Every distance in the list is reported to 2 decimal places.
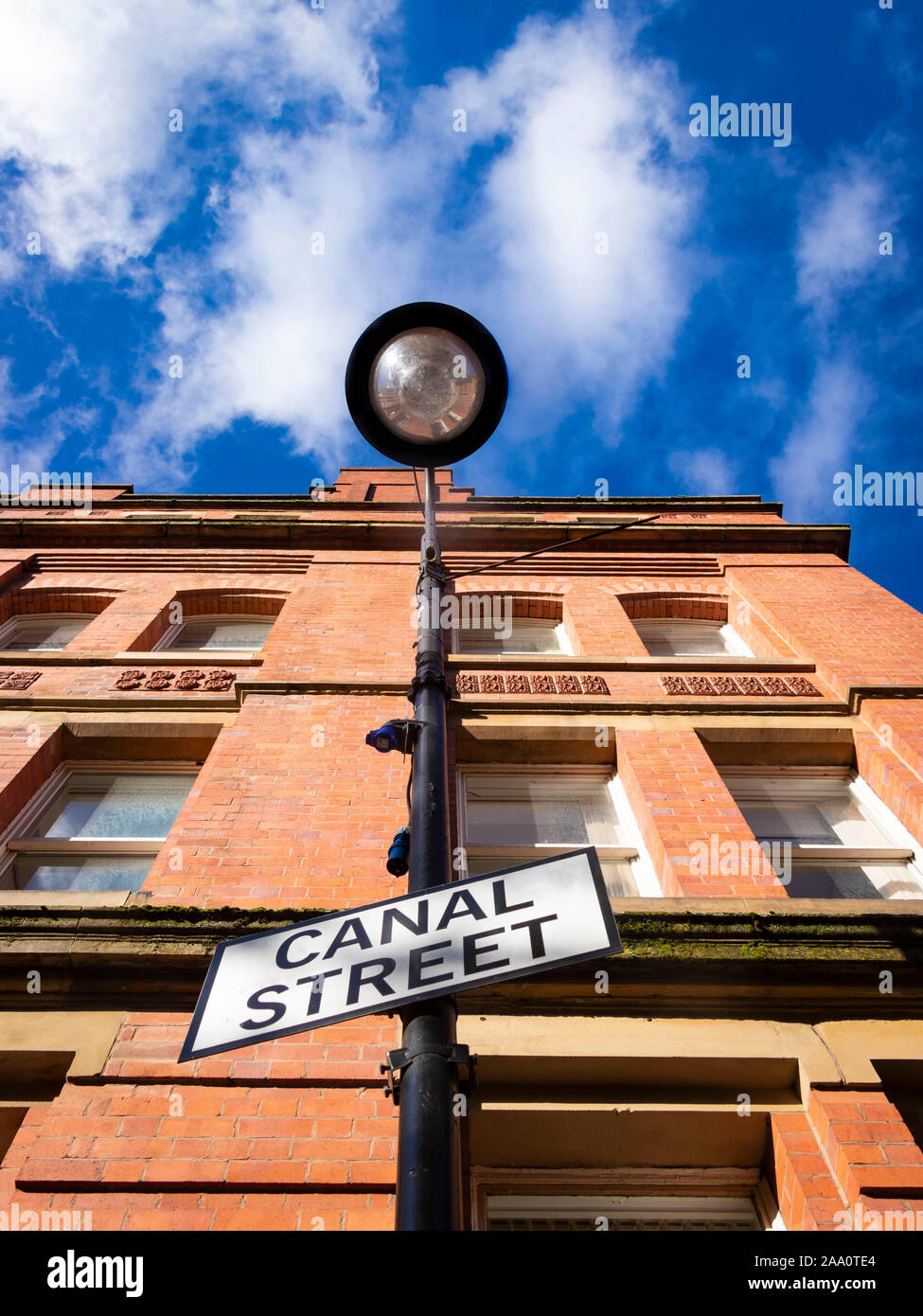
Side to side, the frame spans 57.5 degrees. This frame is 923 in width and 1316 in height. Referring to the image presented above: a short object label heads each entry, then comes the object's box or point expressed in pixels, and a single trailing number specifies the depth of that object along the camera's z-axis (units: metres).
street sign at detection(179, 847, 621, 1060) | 2.54
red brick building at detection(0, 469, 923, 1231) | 4.38
